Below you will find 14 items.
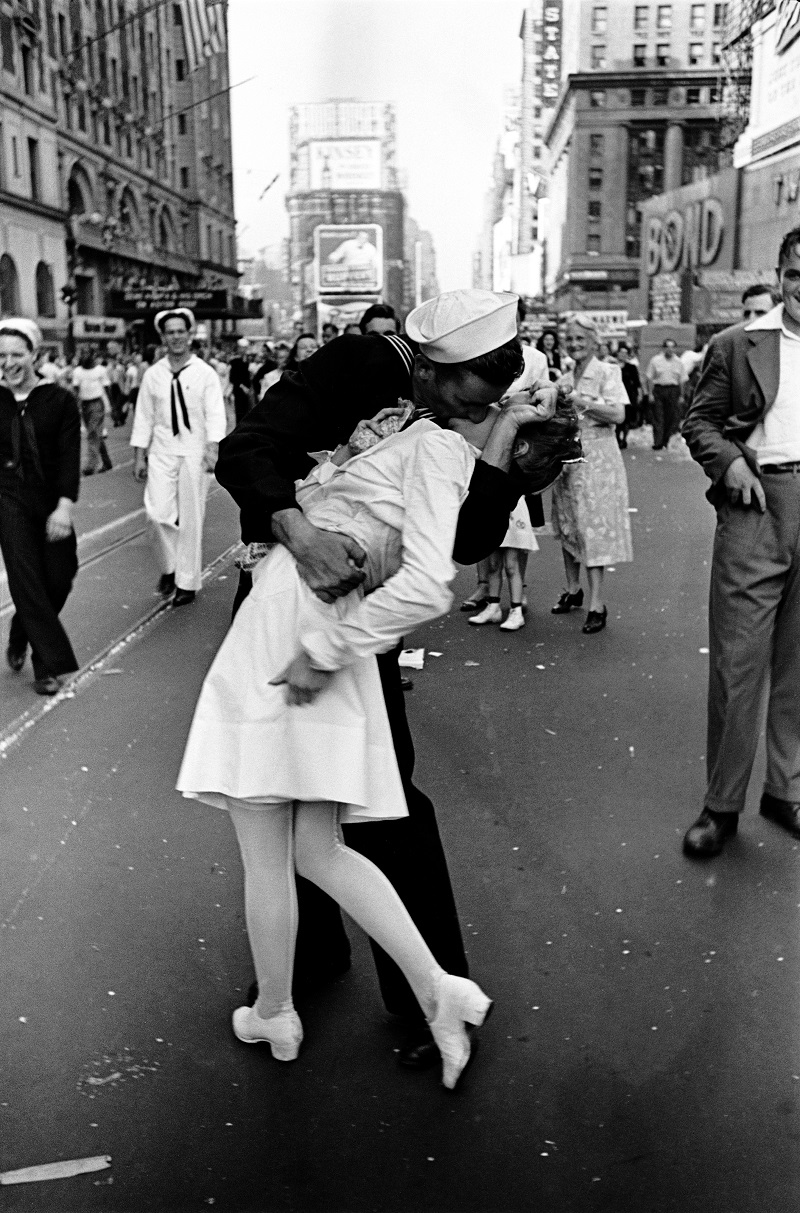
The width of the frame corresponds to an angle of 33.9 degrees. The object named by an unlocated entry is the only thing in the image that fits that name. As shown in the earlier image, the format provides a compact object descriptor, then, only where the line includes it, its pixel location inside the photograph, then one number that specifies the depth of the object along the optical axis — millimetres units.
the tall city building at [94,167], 46906
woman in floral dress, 8078
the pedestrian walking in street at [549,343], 16891
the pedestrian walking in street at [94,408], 19781
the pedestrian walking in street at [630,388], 23906
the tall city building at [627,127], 113188
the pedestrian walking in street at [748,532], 4262
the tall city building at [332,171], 180250
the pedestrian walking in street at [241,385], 25547
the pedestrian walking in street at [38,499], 6602
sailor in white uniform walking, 9320
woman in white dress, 2551
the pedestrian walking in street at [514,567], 7945
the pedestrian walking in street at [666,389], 22875
